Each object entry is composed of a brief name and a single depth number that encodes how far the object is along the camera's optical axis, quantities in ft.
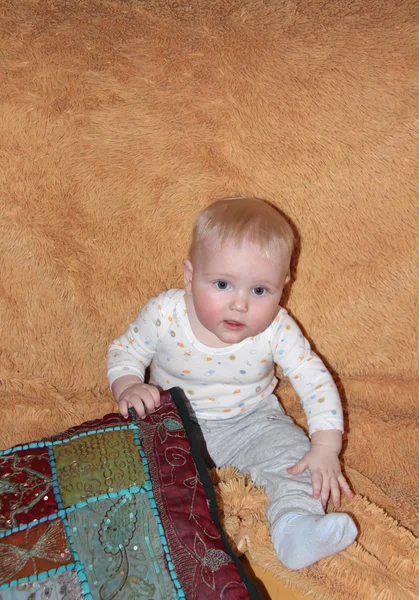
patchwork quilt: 2.69
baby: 3.28
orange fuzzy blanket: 3.49
